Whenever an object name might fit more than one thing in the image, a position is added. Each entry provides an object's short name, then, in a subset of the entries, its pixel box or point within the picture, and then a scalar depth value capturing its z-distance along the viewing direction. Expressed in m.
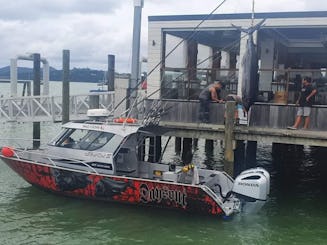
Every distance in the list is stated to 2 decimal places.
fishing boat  11.47
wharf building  15.34
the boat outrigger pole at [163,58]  15.61
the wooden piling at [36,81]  21.14
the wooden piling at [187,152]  19.92
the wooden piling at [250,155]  16.11
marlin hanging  13.61
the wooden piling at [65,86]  18.73
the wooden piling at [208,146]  23.26
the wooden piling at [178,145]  23.01
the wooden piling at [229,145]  13.34
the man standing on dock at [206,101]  14.20
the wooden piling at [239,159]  15.21
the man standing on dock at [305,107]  13.18
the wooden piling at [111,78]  22.93
